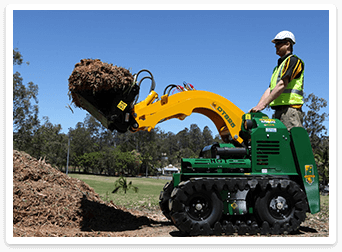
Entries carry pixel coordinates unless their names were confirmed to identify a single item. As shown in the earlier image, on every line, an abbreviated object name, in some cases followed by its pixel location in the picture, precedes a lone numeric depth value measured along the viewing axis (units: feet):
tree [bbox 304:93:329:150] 107.14
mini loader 19.70
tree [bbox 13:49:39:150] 121.03
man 21.63
